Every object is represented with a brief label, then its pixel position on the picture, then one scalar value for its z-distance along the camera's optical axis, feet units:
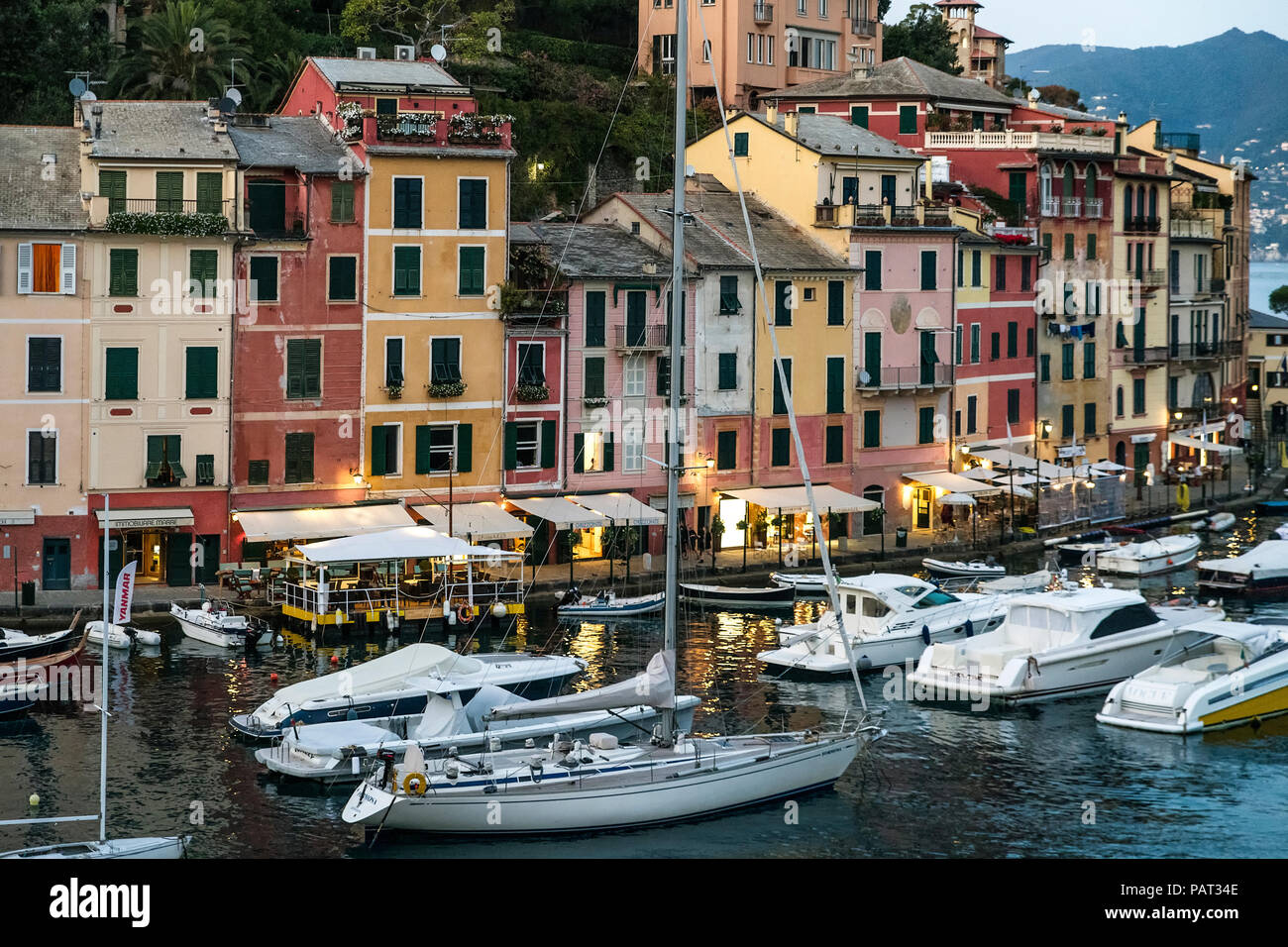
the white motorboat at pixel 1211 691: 148.05
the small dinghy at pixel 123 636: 168.66
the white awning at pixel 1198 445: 303.68
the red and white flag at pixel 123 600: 155.82
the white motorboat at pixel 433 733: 128.67
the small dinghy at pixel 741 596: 200.85
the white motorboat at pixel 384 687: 138.92
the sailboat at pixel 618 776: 115.24
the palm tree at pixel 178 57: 248.32
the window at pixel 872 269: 248.11
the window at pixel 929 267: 256.11
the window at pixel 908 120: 298.56
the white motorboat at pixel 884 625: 169.27
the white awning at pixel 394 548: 178.19
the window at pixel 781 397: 237.04
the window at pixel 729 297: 232.73
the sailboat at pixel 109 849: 99.25
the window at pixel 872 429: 249.34
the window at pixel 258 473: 199.62
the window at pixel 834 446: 244.63
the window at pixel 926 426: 257.14
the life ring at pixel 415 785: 113.70
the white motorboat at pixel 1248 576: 217.15
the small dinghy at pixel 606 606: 191.52
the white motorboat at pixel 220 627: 172.04
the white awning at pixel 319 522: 190.08
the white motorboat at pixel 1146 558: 230.27
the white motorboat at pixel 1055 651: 159.84
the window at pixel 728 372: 233.14
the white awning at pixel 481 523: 197.67
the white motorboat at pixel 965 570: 217.56
